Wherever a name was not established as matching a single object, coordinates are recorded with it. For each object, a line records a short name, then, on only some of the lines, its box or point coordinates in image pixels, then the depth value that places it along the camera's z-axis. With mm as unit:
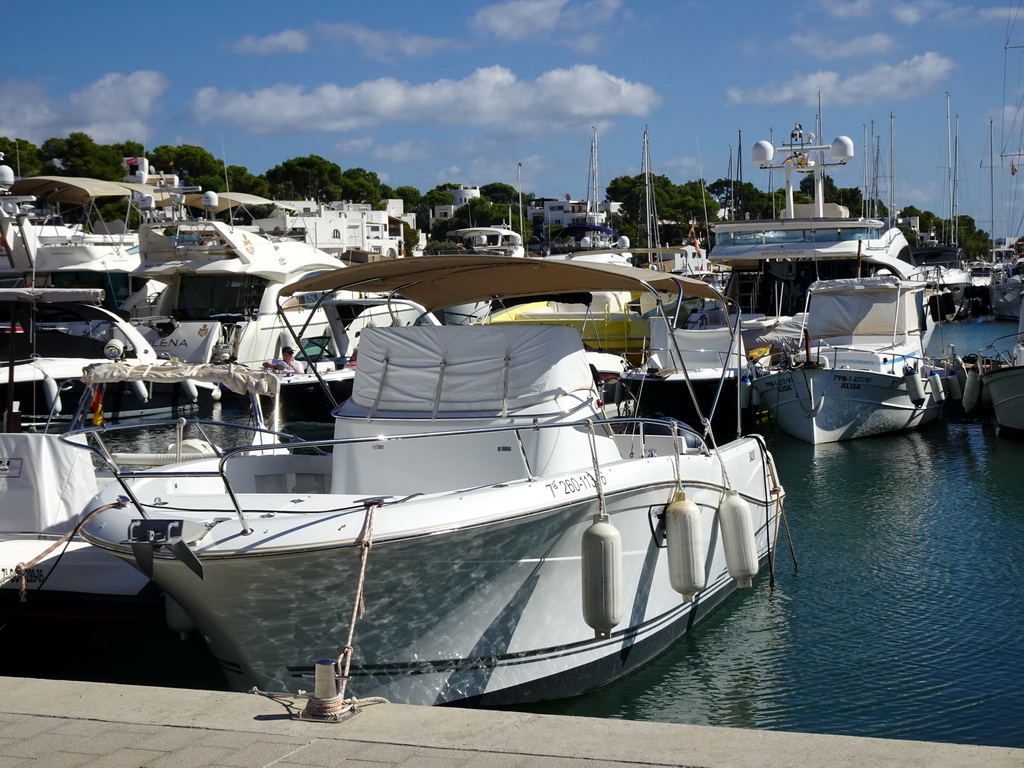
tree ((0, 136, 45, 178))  67188
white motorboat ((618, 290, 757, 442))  19828
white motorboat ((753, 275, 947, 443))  18938
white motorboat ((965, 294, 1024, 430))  18531
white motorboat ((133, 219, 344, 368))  28203
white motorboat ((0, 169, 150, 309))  33812
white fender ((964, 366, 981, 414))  20969
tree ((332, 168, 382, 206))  96125
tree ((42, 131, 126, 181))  67125
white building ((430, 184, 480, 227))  111019
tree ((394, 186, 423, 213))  117812
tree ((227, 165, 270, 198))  83125
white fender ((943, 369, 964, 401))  21656
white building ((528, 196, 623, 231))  111750
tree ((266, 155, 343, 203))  90312
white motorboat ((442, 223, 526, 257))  37131
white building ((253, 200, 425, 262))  54744
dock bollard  5570
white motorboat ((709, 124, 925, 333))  27703
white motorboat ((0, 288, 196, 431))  22000
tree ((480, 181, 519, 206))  126244
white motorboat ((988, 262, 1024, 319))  54094
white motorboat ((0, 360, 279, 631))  8461
